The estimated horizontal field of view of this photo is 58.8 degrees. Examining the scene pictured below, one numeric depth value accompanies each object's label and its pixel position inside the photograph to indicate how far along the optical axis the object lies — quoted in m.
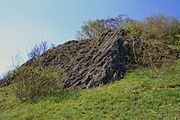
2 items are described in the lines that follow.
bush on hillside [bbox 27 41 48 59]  8.93
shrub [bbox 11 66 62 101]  6.89
